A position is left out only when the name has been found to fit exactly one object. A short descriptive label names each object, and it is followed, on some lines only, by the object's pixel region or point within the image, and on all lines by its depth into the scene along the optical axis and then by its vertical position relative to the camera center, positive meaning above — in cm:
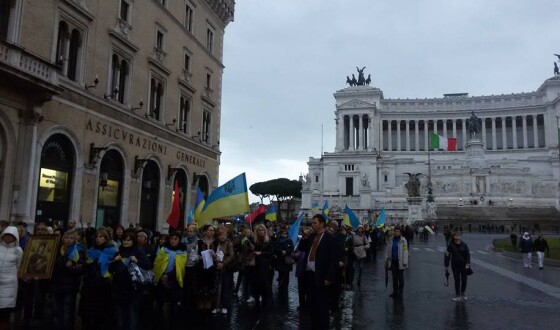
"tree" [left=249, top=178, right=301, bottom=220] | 11494 +749
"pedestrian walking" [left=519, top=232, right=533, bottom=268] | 2238 -111
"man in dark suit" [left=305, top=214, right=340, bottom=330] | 786 -95
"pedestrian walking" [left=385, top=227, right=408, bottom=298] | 1367 -111
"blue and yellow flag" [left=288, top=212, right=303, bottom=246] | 1288 -36
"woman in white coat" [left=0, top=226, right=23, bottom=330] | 712 -92
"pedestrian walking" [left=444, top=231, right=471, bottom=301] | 1334 -111
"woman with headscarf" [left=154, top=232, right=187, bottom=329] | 904 -105
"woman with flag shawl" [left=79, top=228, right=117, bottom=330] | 810 -116
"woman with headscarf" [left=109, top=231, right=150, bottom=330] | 782 -119
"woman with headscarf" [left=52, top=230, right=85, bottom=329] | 820 -114
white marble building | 7956 +1523
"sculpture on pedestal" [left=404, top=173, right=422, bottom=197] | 6981 +534
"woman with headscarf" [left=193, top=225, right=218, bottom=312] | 984 -137
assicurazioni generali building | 1600 +459
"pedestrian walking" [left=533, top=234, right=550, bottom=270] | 2186 -106
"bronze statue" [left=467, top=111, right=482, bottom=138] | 9569 +2066
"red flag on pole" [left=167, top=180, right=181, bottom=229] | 1345 +6
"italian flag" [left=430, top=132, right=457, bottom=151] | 9238 +1699
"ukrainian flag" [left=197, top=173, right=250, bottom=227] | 1349 +50
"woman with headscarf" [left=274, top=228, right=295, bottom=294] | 1227 -93
